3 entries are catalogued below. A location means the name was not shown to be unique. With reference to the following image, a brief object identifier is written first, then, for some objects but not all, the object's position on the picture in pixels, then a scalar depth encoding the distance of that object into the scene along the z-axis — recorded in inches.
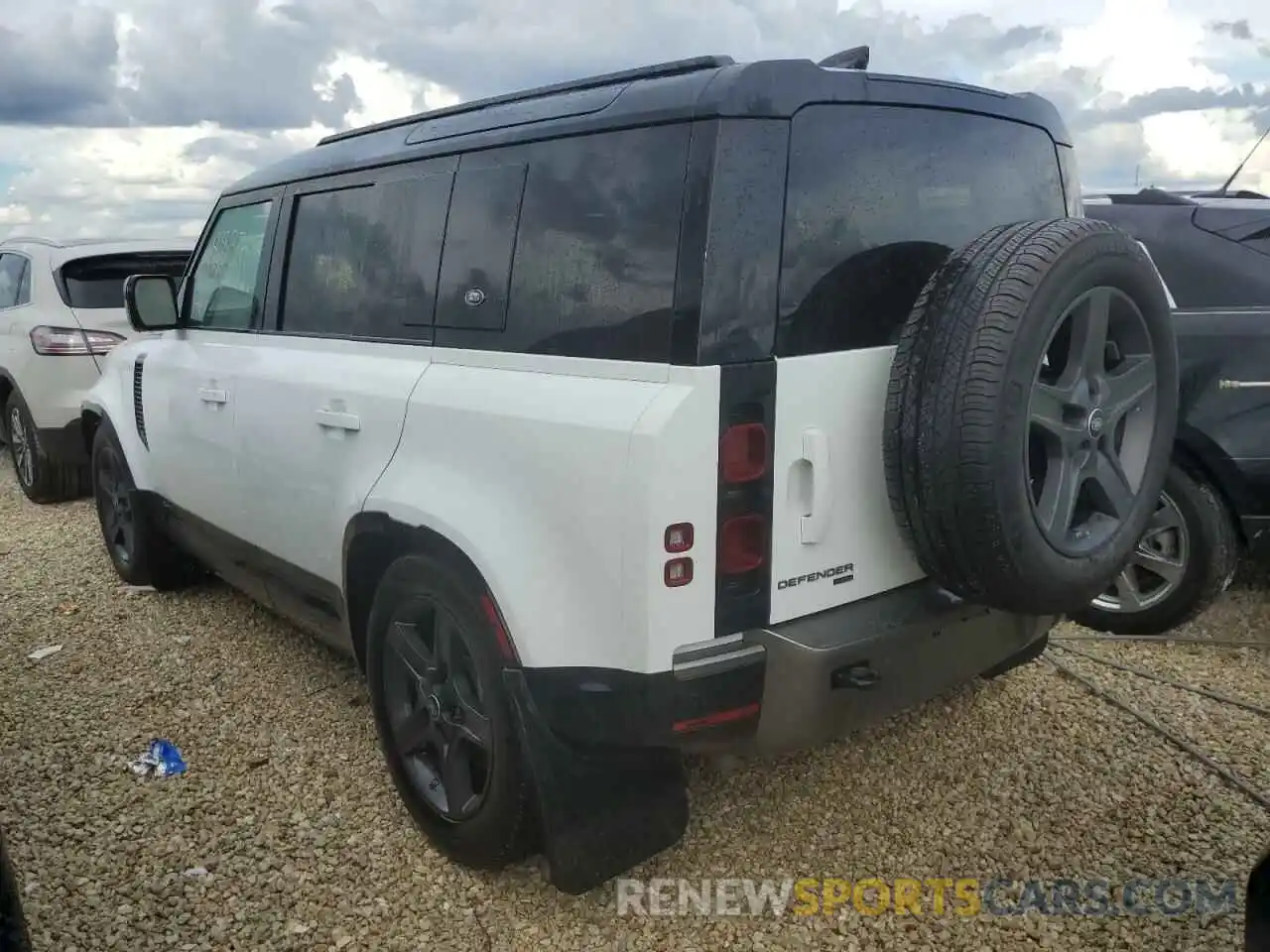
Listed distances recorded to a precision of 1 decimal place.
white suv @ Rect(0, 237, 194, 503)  259.9
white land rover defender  82.1
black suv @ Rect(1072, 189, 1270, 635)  157.6
